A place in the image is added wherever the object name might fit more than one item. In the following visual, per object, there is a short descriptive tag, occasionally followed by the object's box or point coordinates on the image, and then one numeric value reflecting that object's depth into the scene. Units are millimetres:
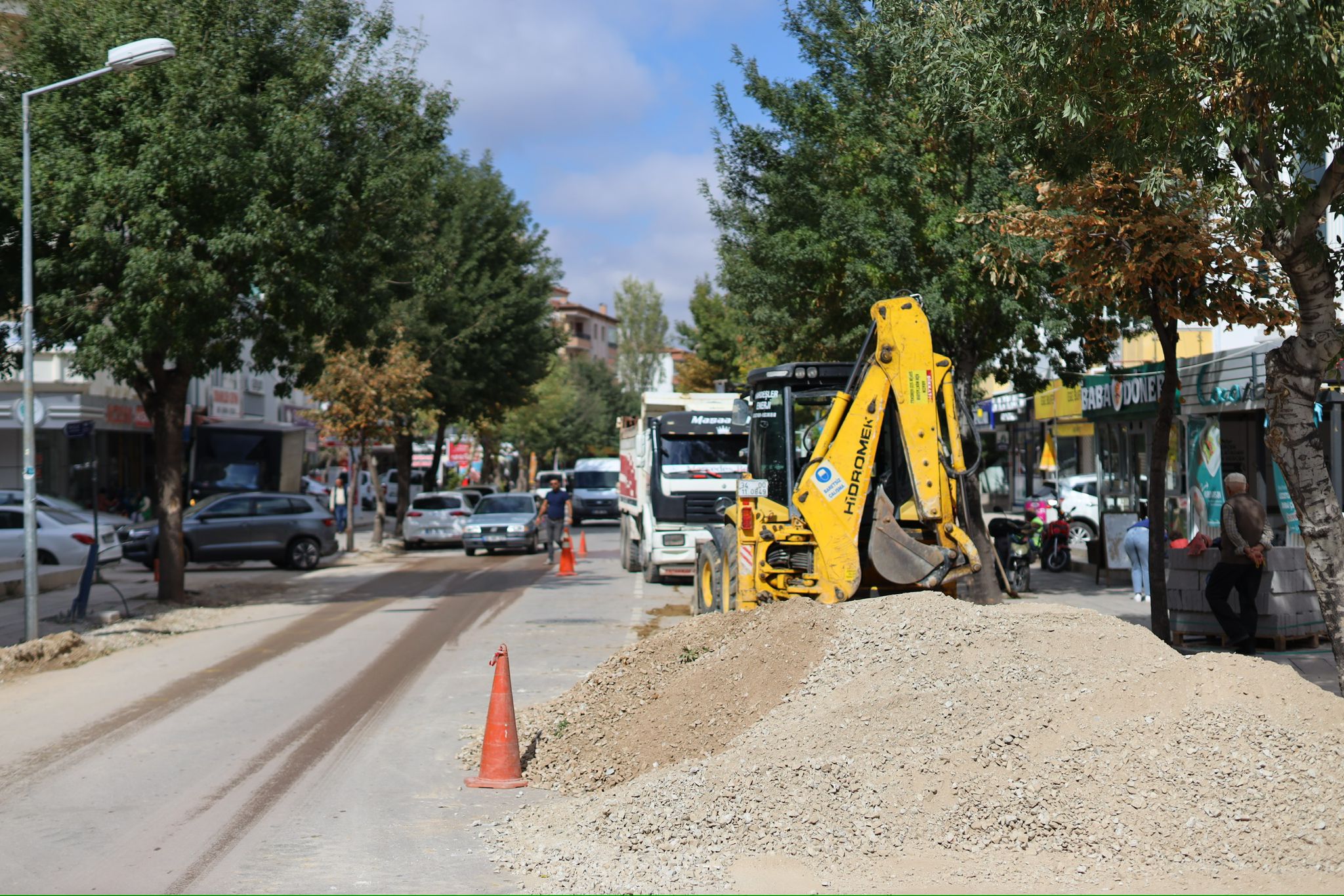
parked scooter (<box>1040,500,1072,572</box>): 24156
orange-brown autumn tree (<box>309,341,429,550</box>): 34062
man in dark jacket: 12398
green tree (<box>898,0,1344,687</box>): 8523
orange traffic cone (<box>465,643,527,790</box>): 8408
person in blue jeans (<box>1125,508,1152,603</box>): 17406
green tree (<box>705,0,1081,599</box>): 17516
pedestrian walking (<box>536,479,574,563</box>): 27688
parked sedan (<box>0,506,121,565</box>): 24469
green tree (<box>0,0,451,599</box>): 17641
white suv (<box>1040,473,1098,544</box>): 29141
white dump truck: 22625
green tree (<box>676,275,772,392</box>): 52406
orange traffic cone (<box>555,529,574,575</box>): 25500
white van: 47406
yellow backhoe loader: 11688
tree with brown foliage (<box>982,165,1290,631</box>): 11367
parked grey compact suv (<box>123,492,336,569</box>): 27703
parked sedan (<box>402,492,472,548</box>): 35438
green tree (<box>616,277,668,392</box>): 101438
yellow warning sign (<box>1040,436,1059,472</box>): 36125
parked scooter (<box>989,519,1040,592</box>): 19922
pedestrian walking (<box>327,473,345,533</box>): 40344
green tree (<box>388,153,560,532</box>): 39625
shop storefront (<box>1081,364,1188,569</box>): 20422
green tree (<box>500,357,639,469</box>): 74312
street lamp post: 14117
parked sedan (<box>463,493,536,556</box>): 31984
